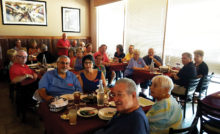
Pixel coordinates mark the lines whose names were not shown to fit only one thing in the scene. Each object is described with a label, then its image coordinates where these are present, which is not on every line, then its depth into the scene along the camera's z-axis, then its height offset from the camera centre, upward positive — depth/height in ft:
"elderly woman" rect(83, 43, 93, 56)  17.22 -0.56
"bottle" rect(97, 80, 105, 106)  6.21 -2.00
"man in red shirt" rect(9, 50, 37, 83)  9.90 -1.67
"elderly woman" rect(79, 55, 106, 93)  8.46 -1.72
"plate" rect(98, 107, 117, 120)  5.19 -2.23
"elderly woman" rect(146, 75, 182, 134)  4.91 -2.09
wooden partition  19.82 +0.13
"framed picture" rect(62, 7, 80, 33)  24.23 +3.48
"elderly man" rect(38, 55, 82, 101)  7.62 -1.80
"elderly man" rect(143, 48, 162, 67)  14.53 -1.27
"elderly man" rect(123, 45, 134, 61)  17.65 -1.12
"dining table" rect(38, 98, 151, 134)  4.65 -2.34
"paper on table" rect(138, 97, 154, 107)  6.44 -2.26
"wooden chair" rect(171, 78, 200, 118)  10.23 -2.75
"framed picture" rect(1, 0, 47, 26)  19.90 +3.73
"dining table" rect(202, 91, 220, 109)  6.98 -2.30
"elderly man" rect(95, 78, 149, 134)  3.88 -1.69
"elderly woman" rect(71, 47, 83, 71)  13.27 -1.32
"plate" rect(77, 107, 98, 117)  5.36 -2.23
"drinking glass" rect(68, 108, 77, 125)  4.86 -2.14
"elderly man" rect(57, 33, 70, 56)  22.31 -0.38
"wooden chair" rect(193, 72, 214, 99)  11.44 -2.58
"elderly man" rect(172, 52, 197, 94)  10.56 -1.78
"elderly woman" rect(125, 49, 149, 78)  13.92 -1.65
